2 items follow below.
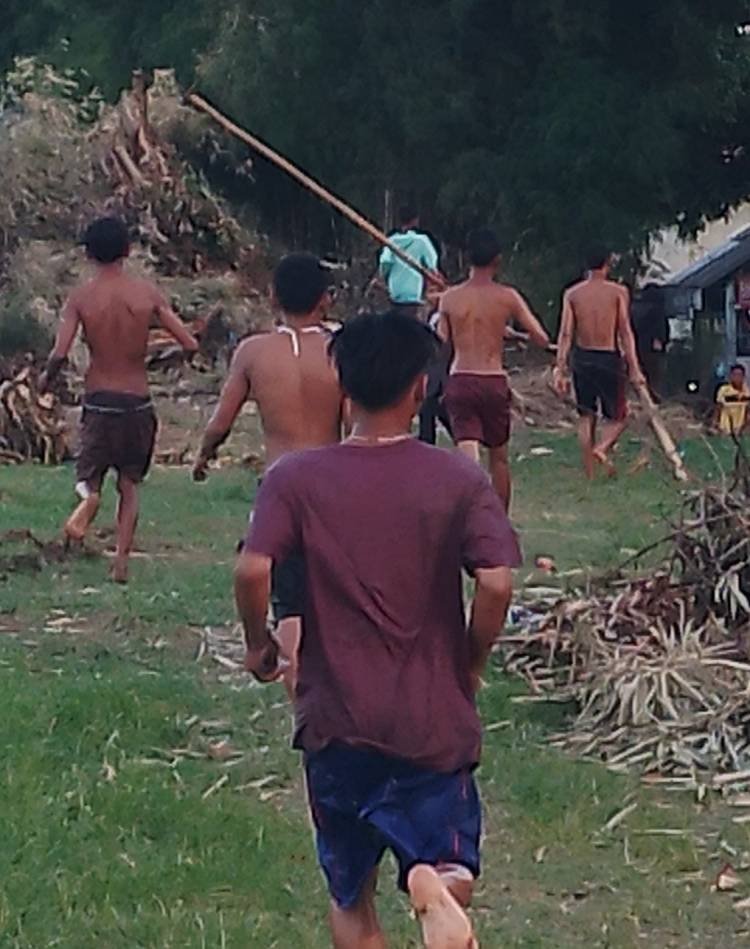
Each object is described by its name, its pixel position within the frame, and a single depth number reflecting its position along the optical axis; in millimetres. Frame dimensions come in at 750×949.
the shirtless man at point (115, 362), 11070
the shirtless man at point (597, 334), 16219
